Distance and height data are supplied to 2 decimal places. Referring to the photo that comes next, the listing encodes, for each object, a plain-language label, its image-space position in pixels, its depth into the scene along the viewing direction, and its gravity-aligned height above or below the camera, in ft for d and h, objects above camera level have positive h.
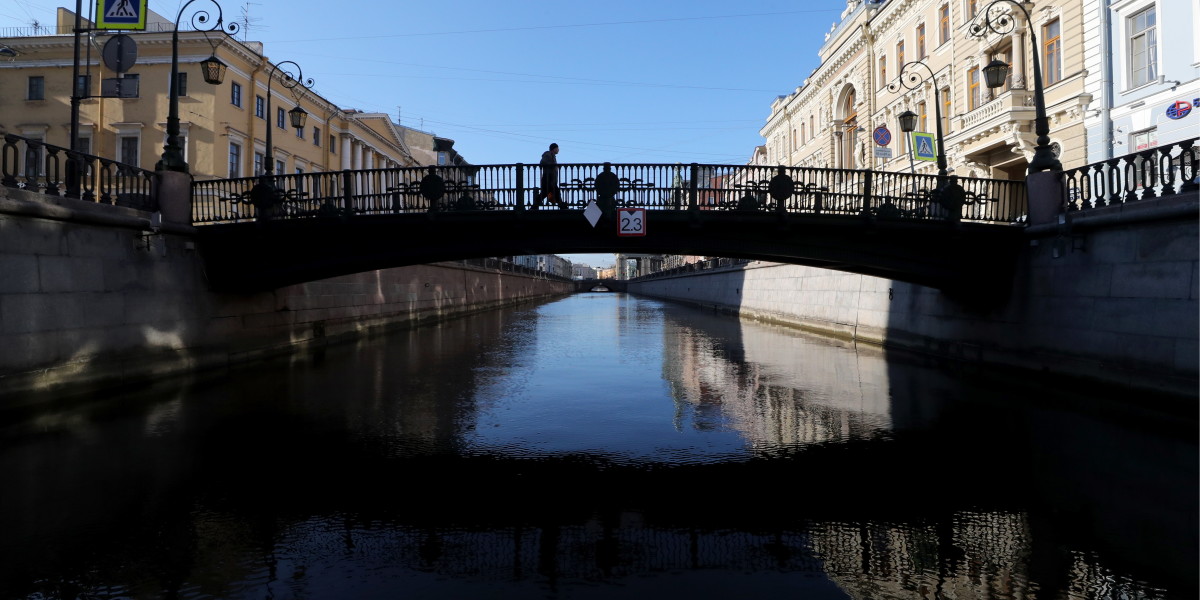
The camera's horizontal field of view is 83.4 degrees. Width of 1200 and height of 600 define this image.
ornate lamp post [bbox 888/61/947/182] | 58.65 +16.37
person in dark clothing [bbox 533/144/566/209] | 45.24 +7.72
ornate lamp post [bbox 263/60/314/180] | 66.85 +18.70
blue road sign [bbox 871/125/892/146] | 75.00 +18.63
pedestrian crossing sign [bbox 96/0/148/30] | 41.19 +17.79
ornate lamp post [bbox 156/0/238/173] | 44.52 +11.02
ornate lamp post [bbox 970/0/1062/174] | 41.93 +9.98
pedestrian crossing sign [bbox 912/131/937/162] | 65.50 +15.37
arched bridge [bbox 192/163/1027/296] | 44.65 +5.19
